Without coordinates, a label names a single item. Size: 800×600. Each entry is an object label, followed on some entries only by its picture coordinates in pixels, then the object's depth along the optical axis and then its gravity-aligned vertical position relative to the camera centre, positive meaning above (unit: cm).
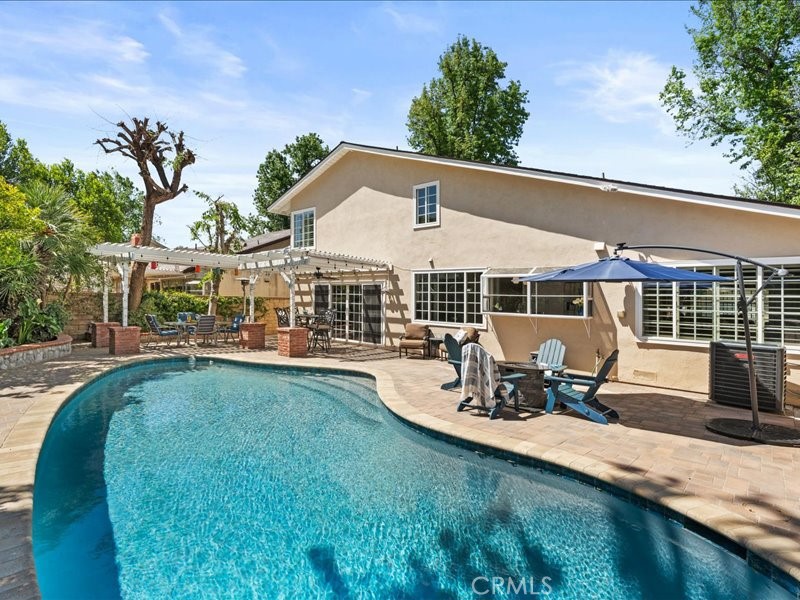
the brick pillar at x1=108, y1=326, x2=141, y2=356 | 1488 -118
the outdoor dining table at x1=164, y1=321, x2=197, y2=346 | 1722 -81
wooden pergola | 1439 +169
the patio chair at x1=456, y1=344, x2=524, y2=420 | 780 -136
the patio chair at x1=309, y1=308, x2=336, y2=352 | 1595 -91
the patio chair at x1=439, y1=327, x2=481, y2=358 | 1191 -88
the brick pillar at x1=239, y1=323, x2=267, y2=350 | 1700 -120
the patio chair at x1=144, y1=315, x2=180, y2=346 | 1647 -96
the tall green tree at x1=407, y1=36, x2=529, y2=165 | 3353 +1584
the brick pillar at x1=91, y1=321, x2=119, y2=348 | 1706 -115
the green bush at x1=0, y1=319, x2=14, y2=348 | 1209 -82
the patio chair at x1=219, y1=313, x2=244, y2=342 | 1831 -96
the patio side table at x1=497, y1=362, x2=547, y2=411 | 811 -157
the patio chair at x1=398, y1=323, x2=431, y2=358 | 1436 -110
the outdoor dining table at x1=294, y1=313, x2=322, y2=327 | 1680 -56
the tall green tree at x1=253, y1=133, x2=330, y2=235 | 3659 +1224
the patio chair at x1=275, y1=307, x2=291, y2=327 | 1806 -47
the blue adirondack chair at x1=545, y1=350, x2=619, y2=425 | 730 -167
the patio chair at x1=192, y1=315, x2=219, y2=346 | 1697 -80
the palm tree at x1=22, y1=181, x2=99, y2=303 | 1409 +223
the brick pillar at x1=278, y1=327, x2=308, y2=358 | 1459 -122
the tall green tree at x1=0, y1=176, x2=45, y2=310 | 1123 +170
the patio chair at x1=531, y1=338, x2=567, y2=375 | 942 -109
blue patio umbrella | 692 +55
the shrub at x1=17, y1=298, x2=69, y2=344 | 1348 -47
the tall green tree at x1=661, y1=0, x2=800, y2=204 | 1961 +1100
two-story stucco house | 912 +143
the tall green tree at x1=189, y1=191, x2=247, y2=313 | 2373 +459
